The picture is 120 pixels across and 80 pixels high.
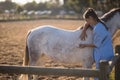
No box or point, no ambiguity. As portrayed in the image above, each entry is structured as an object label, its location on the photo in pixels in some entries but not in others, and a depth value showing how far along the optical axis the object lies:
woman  7.87
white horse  9.54
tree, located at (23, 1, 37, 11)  170.07
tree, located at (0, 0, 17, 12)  172.01
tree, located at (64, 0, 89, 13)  99.98
